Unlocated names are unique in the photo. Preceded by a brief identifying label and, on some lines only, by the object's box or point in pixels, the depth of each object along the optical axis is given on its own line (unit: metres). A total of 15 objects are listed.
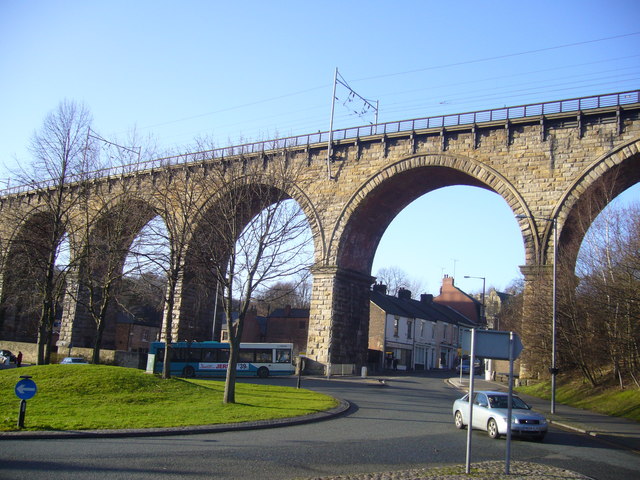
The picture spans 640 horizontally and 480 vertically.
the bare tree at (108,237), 27.12
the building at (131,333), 58.19
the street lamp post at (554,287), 21.33
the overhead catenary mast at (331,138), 34.03
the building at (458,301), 82.25
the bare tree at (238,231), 19.02
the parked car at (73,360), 36.03
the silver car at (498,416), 14.06
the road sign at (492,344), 9.37
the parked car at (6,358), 37.85
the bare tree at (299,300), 86.51
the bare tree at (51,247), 26.39
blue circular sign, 11.90
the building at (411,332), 54.88
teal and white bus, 37.84
